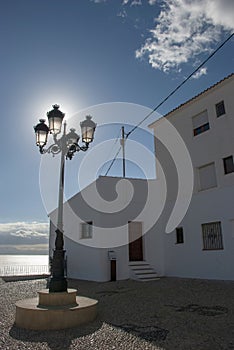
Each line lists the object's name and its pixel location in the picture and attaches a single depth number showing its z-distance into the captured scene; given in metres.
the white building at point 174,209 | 10.30
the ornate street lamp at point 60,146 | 5.68
